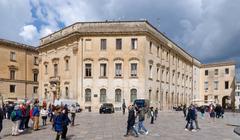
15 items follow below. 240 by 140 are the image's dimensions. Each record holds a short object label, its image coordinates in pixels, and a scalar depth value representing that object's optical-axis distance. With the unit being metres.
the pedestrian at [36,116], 10.44
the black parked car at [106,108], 21.57
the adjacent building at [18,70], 32.17
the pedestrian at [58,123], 7.25
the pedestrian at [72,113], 11.76
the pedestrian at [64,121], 7.47
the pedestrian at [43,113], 11.68
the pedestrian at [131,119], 9.02
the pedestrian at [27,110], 10.27
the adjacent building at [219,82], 41.07
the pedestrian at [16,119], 9.04
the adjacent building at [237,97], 45.95
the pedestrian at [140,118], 9.59
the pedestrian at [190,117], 10.98
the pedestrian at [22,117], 9.75
